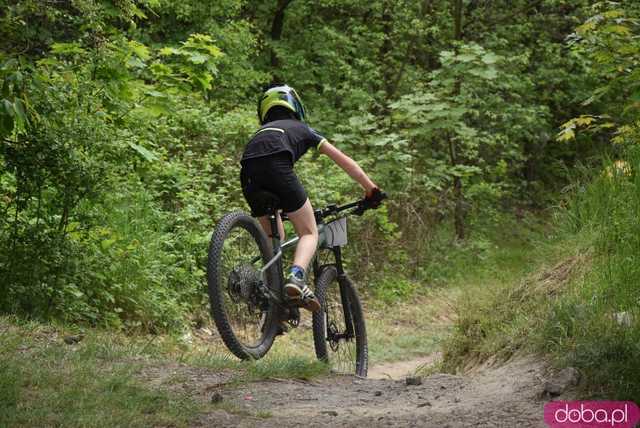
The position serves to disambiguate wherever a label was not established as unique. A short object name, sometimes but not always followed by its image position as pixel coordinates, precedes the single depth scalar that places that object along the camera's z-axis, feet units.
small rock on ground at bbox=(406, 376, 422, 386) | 38.04
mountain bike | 37.58
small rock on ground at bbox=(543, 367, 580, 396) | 30.35
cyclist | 38.01
